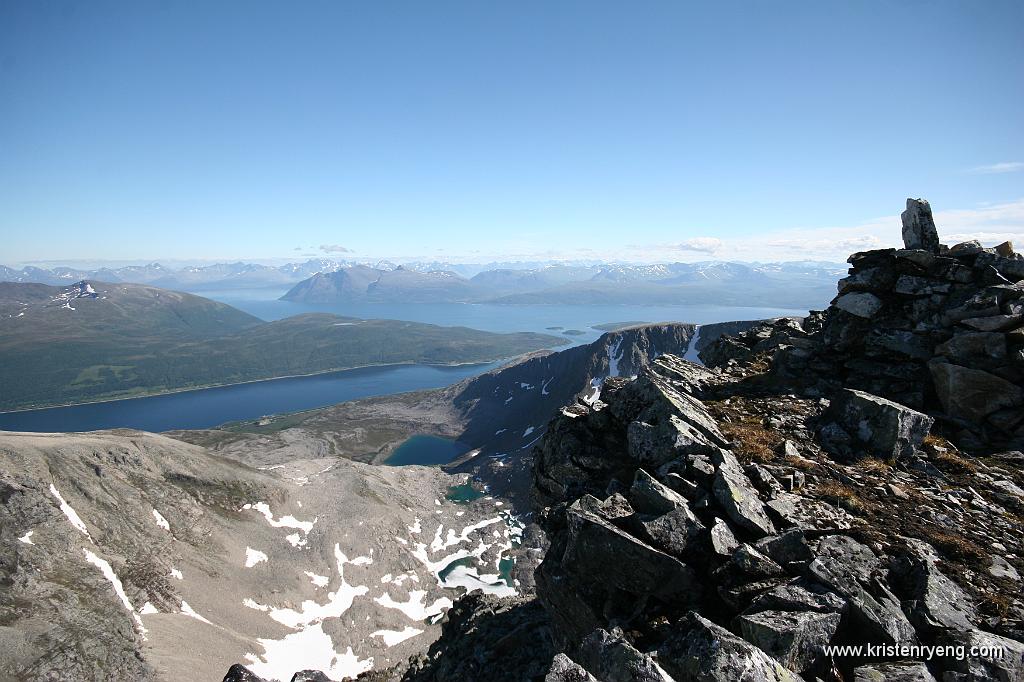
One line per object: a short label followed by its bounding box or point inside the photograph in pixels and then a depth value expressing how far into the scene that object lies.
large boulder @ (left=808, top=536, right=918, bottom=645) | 8.85
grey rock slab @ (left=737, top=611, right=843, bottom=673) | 8.48
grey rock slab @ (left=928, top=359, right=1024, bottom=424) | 16.48
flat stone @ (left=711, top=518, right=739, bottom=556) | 10.89
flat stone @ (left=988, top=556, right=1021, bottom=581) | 10.41
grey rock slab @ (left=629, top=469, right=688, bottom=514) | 12.24
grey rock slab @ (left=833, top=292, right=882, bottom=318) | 22.16
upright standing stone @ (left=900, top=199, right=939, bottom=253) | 23.25
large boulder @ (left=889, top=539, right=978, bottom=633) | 9.03
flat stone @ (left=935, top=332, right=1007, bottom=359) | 17.20
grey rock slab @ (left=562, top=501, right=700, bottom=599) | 10.90
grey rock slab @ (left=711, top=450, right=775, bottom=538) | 11.52
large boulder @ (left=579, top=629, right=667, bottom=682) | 8.25
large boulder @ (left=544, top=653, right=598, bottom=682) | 8.55
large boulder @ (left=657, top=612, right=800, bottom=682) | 7.81
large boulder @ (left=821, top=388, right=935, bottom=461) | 15.04
